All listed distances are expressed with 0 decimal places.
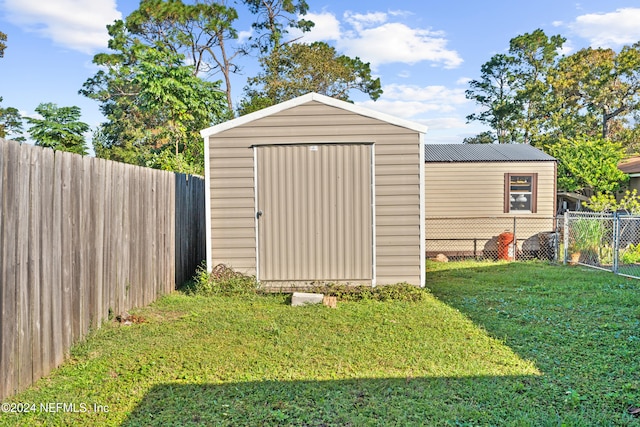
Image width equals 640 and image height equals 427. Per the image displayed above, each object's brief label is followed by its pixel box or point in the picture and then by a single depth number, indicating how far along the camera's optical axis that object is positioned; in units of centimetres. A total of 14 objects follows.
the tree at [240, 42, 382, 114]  1778
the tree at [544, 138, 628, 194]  1258
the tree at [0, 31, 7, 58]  2106
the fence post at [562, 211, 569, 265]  873
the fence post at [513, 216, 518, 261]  956
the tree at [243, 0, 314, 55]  2016
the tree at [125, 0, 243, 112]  1856
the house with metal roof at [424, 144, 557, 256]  1008
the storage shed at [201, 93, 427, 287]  586
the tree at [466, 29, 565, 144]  1962
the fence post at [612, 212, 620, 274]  727
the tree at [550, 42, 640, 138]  1879
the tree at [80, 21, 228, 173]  928
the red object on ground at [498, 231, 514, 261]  977
